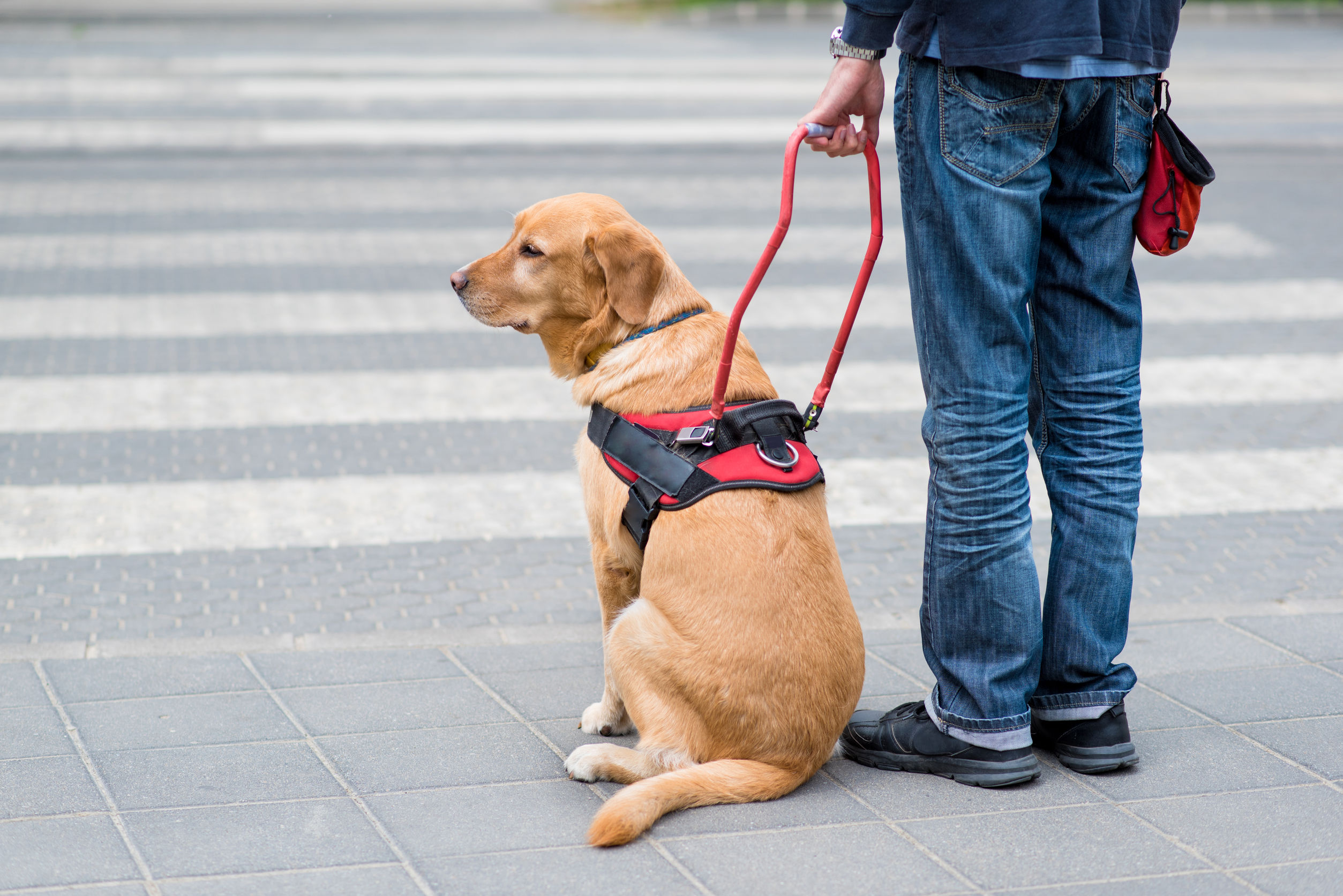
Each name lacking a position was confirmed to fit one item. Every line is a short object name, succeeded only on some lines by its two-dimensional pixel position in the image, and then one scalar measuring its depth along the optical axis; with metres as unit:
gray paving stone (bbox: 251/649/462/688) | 7.03
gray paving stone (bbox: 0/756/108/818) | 5.53
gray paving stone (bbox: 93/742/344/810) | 5.67
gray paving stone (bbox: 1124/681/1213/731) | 6.51
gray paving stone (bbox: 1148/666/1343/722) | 6.61
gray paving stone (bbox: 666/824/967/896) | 4.99
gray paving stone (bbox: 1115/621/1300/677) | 7.23
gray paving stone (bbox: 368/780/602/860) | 5.31
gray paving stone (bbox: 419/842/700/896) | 4.97
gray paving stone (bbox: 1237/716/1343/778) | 6.03
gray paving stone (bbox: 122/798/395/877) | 5.12
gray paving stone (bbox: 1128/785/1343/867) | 5.24
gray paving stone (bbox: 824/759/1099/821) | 5.66
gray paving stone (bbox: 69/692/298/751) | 6.24
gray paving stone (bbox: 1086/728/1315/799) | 5.83
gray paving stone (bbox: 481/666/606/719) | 6.72
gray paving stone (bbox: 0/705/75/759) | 6.06
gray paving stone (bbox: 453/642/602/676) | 7.25
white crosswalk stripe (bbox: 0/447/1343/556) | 9.22
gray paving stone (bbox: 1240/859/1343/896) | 4.95
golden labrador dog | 5.58
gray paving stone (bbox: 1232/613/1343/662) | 7.37
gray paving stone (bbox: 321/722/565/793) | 5.90
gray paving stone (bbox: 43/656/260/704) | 6.79
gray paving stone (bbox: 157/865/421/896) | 4.92
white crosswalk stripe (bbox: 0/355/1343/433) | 11.48
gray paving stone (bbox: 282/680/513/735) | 6.48
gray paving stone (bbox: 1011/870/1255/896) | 4.95
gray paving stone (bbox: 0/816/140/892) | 5.00
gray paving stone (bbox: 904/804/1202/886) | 5.11
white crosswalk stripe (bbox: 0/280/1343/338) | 13.78
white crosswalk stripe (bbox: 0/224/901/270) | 16.08
